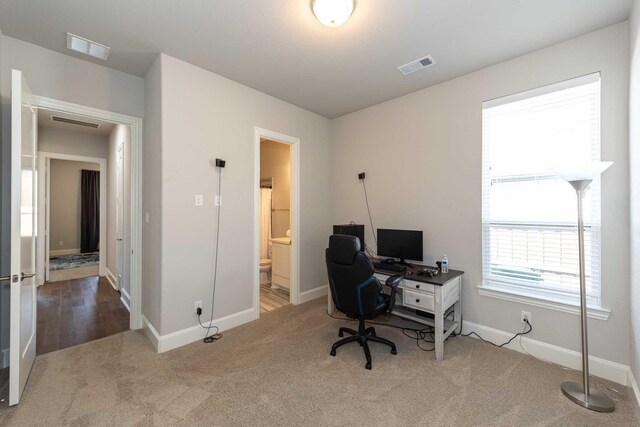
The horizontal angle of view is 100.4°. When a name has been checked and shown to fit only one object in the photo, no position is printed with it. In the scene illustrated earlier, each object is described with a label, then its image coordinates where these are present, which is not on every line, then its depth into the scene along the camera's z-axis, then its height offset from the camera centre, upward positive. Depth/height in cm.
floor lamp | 174 -74
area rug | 614 -114
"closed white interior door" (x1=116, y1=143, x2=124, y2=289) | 400 +1
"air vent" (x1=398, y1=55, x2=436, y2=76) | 257 +149
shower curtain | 526 -4
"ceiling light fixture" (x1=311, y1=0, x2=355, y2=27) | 178 +140
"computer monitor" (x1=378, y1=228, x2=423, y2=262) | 299 -34
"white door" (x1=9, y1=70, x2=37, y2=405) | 173 -12
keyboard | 284 -58
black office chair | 228 -63
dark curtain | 765 +10
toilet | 473 -103
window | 220 +20
